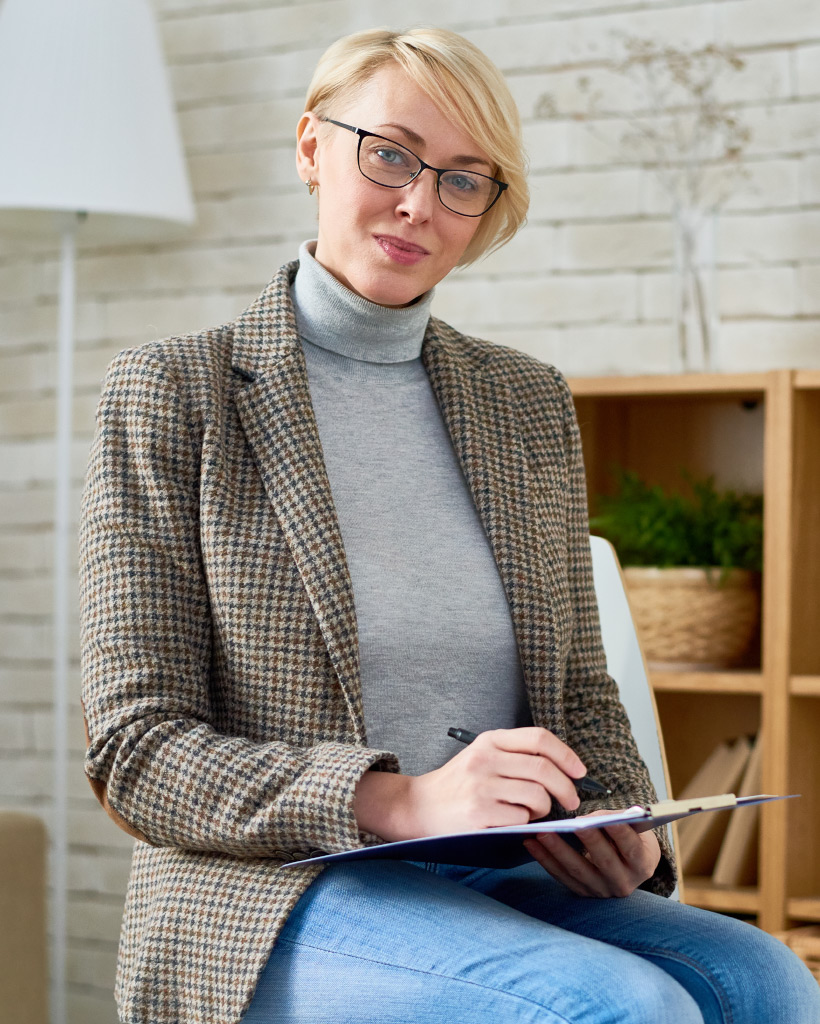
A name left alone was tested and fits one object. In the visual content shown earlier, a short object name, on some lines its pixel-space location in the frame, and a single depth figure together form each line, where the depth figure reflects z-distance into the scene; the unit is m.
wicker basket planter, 2.55
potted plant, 2.55
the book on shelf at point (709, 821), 2.61
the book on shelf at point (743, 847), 2.55
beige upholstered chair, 2.29
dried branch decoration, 2.68
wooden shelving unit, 2.46
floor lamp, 2.69
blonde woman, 1.77
